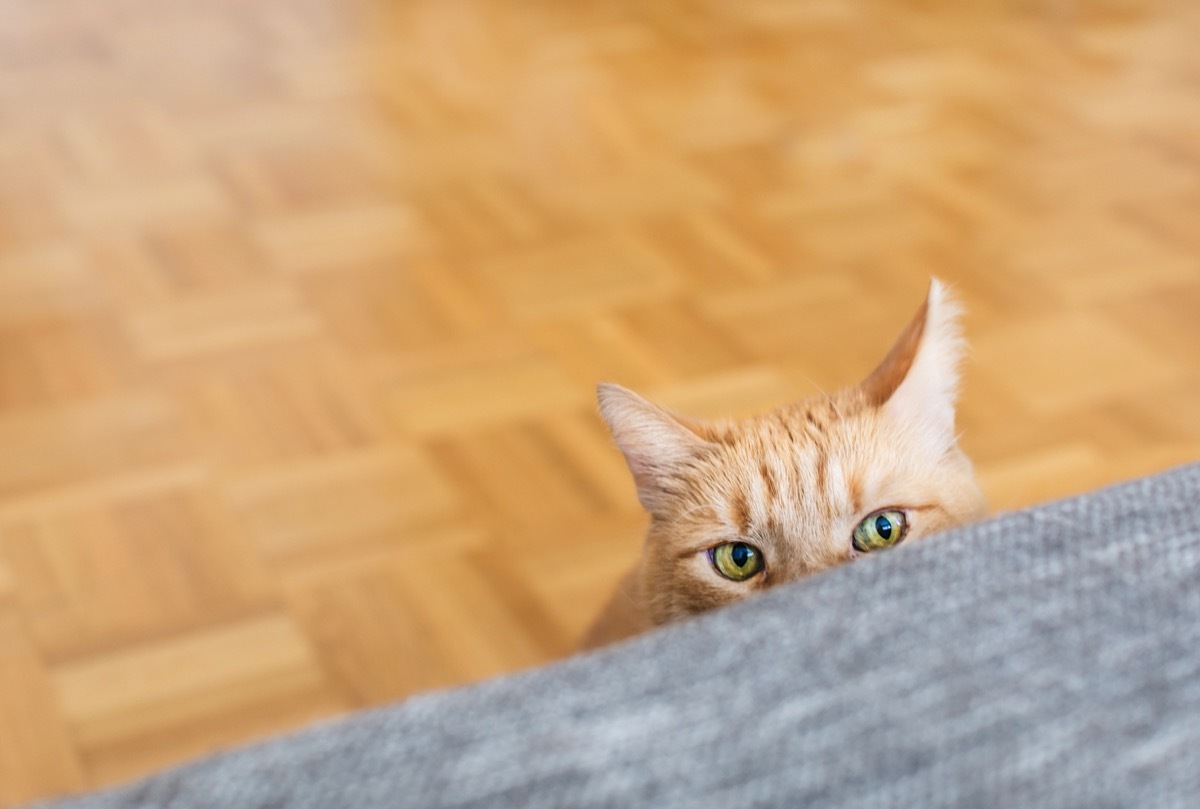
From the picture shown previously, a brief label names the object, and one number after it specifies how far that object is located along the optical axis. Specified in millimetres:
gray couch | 376
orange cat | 840
